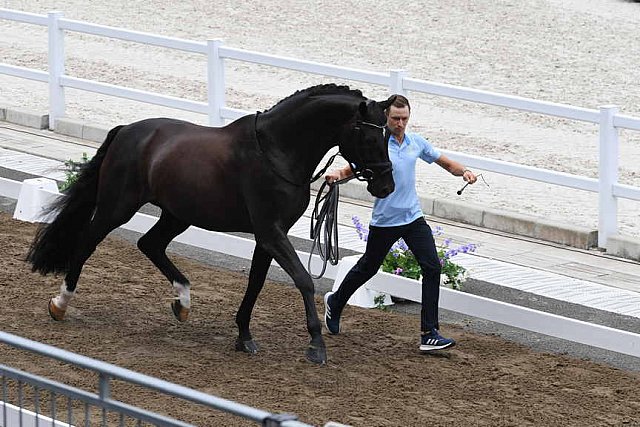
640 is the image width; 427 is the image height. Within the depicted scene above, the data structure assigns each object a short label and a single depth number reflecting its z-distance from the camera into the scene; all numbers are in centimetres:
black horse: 1692
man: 1764
